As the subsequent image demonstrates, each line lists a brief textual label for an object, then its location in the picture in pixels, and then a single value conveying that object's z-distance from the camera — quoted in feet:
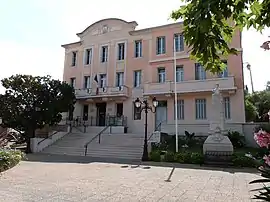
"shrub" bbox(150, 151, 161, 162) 49.83
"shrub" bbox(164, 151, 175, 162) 48.53
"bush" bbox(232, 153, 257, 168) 42.52
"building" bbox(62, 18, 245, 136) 70.38
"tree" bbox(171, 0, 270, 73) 9.29
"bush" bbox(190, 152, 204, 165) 45.91
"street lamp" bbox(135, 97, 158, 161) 50.23
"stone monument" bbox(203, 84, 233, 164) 44.55
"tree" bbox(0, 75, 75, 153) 67.36
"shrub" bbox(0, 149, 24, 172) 31.37
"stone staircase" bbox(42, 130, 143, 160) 58.13
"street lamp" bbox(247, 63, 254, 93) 126.52
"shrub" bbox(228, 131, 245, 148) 61.41
